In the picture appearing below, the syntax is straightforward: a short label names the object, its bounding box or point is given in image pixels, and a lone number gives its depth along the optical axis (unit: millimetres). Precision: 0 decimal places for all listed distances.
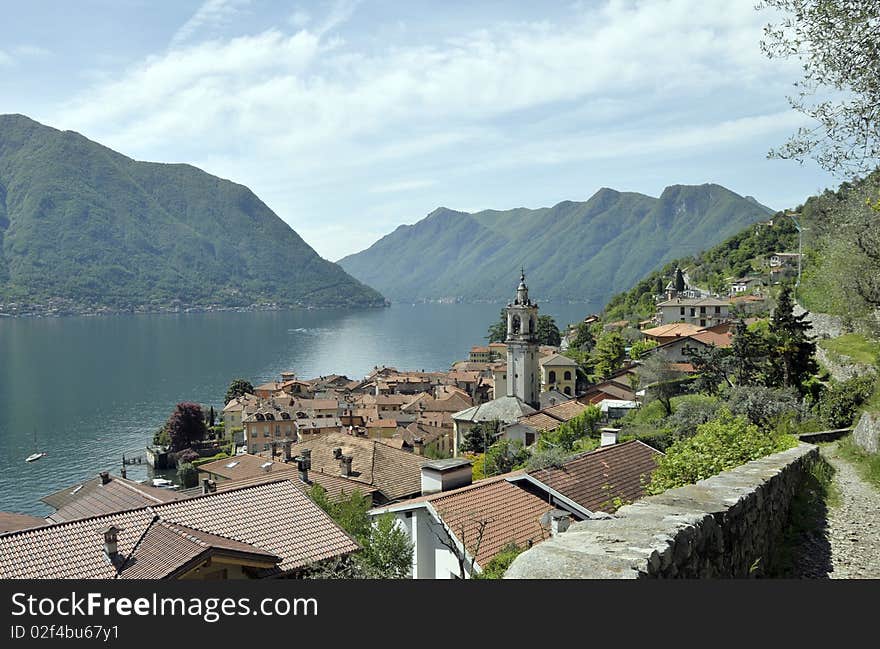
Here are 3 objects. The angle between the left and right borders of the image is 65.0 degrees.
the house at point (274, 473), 22609
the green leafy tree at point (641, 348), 52322
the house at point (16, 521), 18819
